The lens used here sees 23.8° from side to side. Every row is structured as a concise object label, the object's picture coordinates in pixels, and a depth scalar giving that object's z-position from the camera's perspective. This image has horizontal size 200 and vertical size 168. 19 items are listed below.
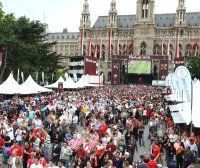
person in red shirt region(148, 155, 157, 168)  14.14
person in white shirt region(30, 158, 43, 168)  13.82
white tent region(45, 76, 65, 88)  57.49
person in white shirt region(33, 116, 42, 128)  20.95
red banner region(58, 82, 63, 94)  44.08
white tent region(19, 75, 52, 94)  40.45
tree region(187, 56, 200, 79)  77.39
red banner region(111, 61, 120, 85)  118.31
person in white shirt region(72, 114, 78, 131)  24.82
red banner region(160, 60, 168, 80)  118.31
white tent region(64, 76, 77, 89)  59.39
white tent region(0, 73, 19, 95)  38.91
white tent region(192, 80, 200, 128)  19.85
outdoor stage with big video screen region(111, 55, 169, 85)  117.43
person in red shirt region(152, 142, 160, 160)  16.17
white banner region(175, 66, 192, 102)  20.67
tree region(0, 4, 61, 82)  58.19
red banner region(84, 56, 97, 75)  94.28
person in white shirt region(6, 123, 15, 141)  18.88
